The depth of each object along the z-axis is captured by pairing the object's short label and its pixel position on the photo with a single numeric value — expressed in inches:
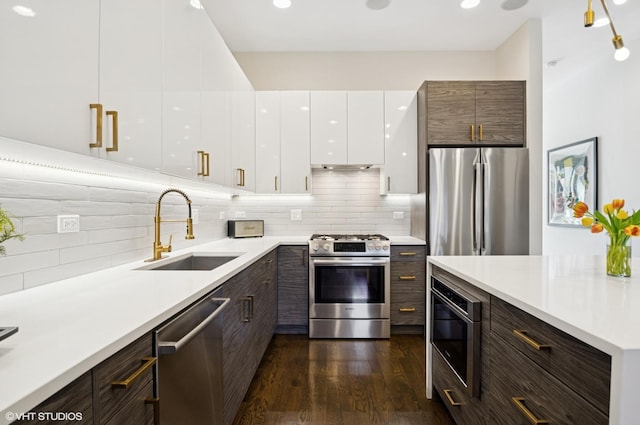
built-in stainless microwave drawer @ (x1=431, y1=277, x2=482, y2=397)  56.5
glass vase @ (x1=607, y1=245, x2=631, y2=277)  54.2
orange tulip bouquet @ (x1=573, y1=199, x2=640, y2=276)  51.3
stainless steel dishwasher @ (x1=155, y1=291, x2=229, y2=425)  41.0
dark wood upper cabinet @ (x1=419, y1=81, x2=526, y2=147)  123.0
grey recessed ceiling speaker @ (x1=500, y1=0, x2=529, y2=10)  109.1
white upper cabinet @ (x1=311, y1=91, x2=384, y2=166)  135.3
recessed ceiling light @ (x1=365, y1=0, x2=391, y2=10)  108.1
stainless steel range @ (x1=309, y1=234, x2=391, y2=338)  123.1
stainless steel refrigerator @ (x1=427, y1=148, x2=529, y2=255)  119.1
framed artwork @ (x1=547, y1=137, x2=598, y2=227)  154.9
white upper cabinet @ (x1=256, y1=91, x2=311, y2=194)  135.3
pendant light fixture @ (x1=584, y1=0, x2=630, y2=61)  54.2
